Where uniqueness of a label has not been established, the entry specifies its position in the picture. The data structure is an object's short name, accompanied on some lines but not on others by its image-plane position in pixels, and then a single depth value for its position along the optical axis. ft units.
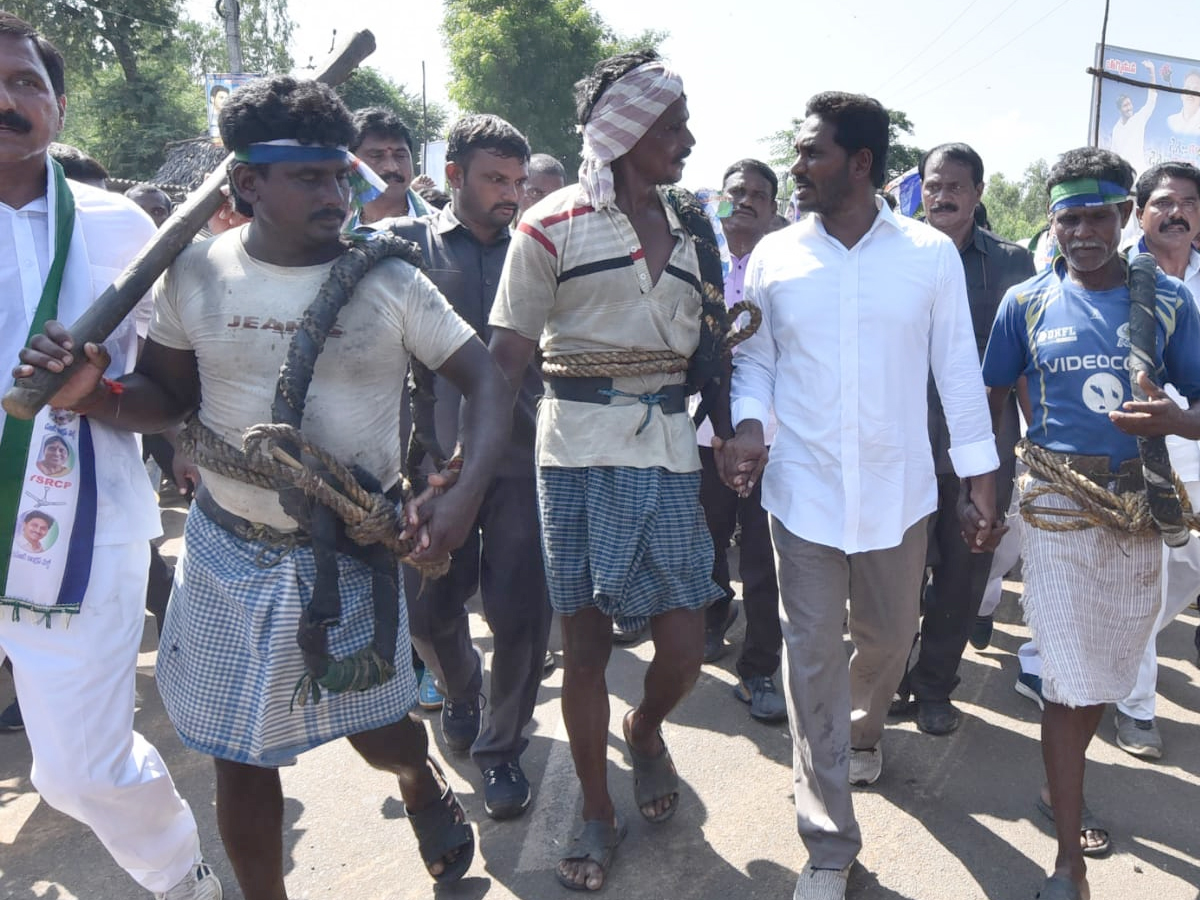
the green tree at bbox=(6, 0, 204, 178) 76.59
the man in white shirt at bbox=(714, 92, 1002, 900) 8.84
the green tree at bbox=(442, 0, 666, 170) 91.71
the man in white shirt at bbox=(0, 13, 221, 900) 7.40
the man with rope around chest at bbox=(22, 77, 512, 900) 6.93
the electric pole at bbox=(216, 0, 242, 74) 54.34
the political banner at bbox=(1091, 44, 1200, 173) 39.93
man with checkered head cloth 8.70
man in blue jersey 8.76
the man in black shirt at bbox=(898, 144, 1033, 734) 12.20
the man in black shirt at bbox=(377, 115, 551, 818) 10.48
